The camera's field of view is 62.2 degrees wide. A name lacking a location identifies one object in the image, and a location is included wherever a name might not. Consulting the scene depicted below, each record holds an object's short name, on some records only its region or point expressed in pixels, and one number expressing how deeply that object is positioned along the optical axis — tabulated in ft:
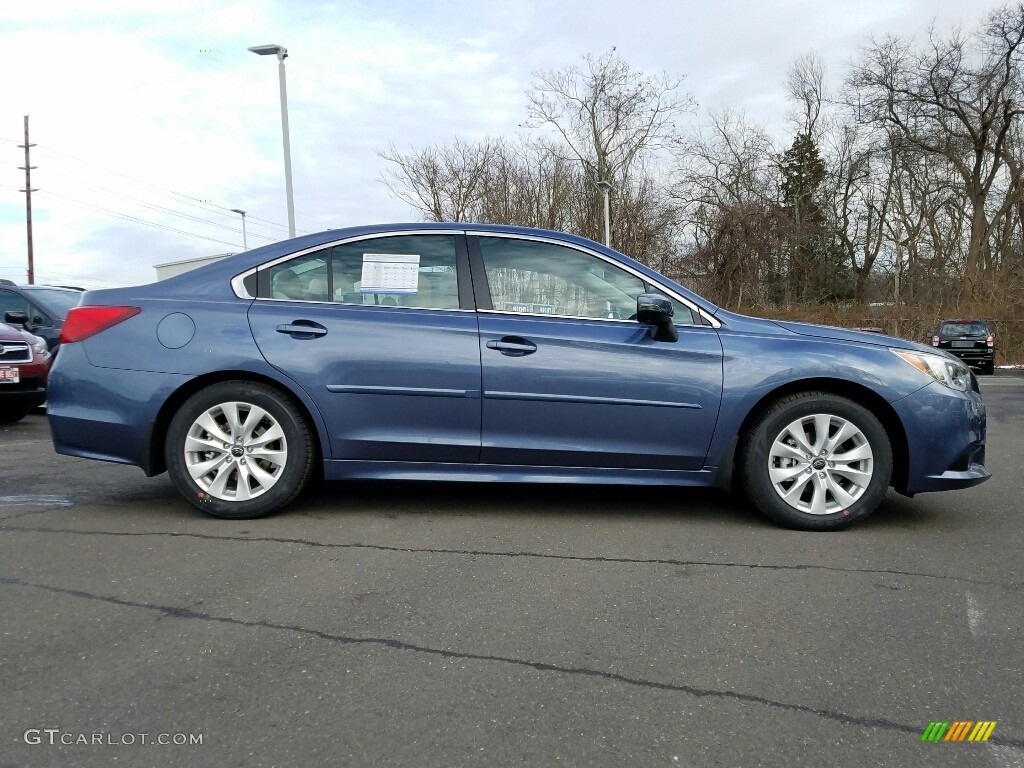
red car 28.35
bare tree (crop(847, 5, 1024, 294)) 102.73
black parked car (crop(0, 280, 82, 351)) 35.53
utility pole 130.72
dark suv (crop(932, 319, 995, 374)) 73.15
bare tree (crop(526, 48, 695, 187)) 115.44
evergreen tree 132.98
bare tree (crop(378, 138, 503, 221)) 109.50
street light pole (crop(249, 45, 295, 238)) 62.13
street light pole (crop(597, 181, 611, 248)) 95.24
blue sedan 14.62
